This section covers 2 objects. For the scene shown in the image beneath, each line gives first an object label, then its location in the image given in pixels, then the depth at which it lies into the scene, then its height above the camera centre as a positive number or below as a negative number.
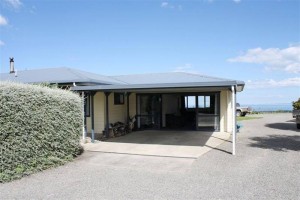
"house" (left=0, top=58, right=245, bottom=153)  12.93 +0.12
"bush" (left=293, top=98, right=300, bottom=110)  19.49 -0.12
